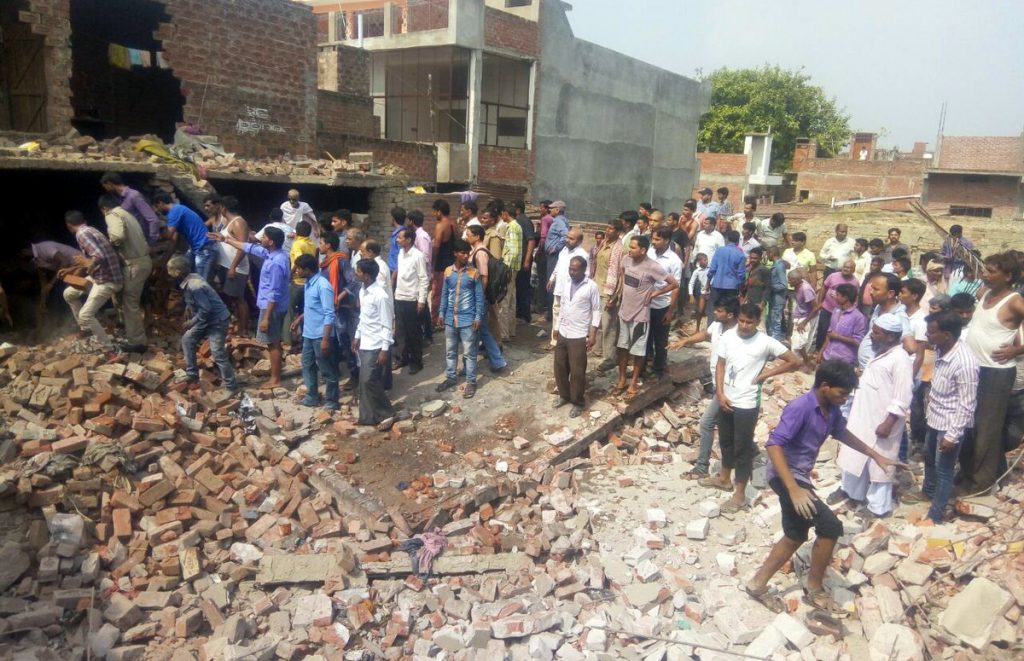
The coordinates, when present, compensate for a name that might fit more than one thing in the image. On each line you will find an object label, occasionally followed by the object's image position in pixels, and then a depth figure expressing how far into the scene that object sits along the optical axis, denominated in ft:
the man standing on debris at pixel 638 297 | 24.90
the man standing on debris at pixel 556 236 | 33.04
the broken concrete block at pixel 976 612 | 14.96
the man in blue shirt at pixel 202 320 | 23.80
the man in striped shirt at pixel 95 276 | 24.31
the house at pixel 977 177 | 89.25
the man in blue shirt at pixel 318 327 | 23.86
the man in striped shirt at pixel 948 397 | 17.76
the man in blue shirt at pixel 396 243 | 27.42
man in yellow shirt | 26.73
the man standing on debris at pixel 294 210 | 31.53
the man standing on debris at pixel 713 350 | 20.76
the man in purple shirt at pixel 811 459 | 14.80
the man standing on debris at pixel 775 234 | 34.47
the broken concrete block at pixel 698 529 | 19.53
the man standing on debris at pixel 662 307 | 25.90
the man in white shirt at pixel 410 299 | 26.53
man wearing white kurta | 18.39
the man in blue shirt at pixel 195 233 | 27.20
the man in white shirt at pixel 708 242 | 33.42
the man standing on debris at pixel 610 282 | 27.63
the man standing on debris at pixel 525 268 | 33.46
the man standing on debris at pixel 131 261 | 24.79
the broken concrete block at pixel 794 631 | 15.37
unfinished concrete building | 51.57
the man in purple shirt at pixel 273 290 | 25.09
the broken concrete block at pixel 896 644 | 14.90
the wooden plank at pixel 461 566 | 18.26
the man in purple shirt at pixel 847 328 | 23.24
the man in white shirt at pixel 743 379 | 19.38
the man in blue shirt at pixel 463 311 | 25.94
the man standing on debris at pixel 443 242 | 28.89
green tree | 134.92
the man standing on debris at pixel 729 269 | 30.01
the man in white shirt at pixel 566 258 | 25.32
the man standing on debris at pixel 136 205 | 25.95
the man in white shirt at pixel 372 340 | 23.26
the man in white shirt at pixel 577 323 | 24.00
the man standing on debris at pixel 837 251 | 32.37
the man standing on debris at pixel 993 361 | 18.19
